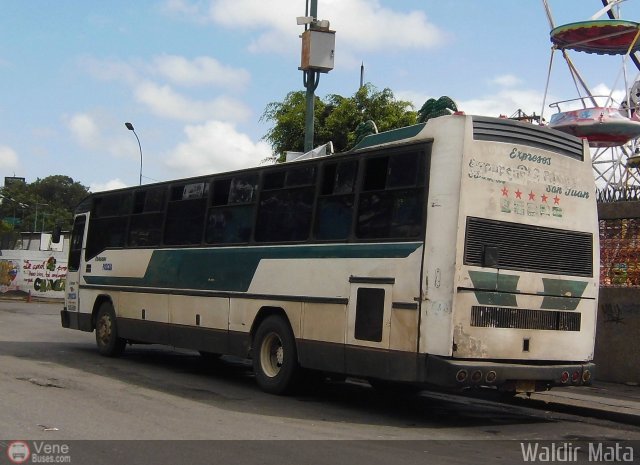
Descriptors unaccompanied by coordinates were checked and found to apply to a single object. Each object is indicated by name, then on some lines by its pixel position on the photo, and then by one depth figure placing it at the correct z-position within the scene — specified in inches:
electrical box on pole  635.5
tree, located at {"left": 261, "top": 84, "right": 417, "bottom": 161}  1132.5
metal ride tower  1254.9
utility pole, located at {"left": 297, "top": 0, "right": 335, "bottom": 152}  636.1
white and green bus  335.6
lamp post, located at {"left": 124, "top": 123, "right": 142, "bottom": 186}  1617.7
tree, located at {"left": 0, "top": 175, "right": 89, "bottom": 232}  4279.0
